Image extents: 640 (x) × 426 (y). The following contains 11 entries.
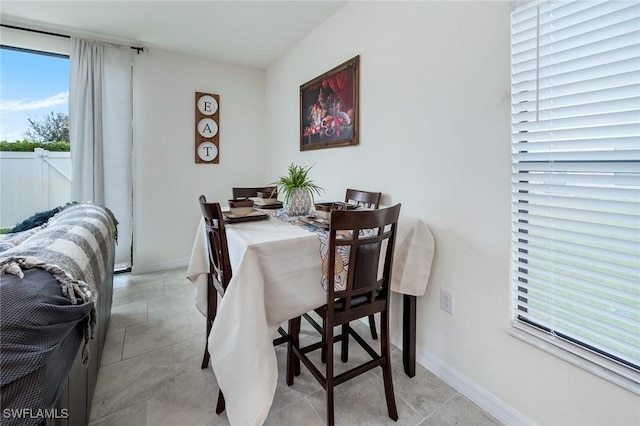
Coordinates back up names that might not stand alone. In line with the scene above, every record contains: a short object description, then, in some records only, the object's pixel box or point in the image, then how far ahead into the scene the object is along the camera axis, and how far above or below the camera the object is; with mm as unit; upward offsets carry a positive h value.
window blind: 1024 +134
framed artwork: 2311 +911
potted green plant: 1761 +92
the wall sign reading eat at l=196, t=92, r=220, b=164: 3516 +1008
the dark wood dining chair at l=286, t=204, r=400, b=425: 1156 -341
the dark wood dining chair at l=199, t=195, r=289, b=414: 1313 -274
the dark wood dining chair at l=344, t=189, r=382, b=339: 2021 +75
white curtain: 2891 +839
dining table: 1160 -409
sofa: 615 -293
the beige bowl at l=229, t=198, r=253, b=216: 1623 +9
